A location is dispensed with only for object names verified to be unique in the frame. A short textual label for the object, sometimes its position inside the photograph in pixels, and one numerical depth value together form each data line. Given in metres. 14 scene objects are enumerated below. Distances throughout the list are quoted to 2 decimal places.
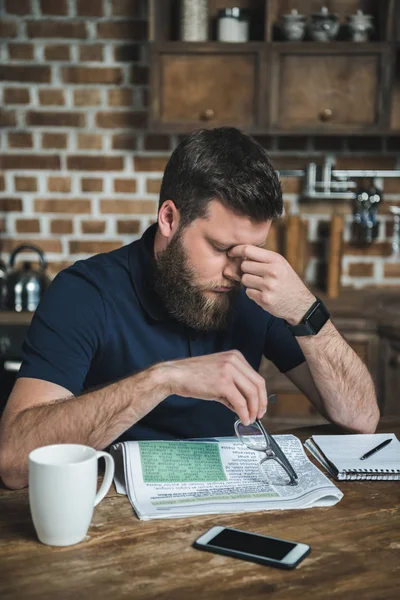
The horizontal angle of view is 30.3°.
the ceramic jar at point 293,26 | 2.86
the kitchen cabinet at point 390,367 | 2.81
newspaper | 1.08
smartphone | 0.92
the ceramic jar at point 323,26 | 2.86
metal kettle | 2.75
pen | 1.31
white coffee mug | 0.92
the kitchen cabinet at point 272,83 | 2.86
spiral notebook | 1.23
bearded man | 1.47
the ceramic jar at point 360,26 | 2.88
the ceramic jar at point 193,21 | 2.87
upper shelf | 2.92
